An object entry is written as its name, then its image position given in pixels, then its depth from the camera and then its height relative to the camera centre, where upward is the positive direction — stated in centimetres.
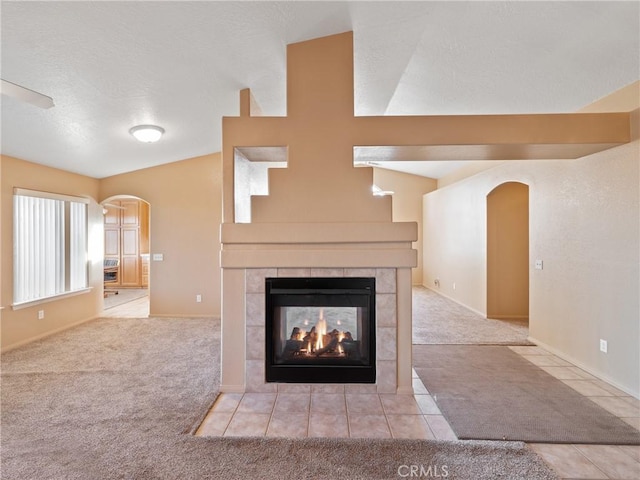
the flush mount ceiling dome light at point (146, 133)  352 +124
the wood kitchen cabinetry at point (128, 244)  848 -9
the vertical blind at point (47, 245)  398 -6
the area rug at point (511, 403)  214 -134
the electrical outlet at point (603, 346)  300 -105
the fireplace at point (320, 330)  270 -81
